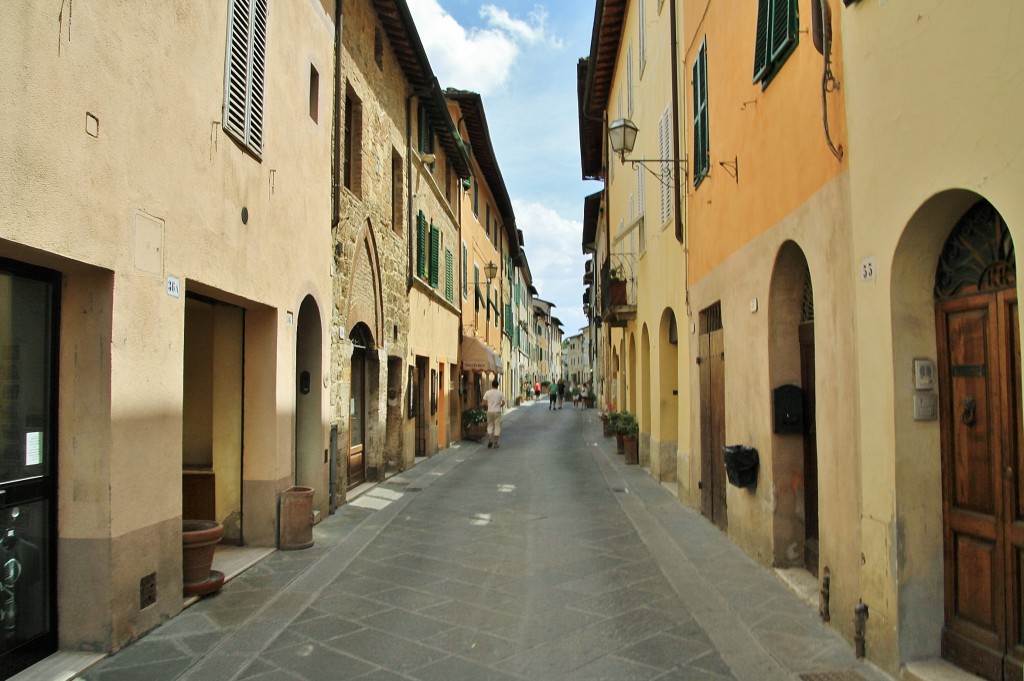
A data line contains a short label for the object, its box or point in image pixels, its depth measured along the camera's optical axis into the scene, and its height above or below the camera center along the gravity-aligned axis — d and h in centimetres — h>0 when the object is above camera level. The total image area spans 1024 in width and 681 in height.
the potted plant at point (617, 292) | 1677 +191
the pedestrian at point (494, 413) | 1972 -95
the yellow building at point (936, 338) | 355 +19
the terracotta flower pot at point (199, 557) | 573 -139
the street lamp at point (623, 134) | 989 +325
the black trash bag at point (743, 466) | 696 -86
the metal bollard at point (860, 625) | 448 -153
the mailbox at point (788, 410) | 636 -31
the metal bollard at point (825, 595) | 521 -156
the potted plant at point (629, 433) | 1559 -123
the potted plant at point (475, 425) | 2198 -142
